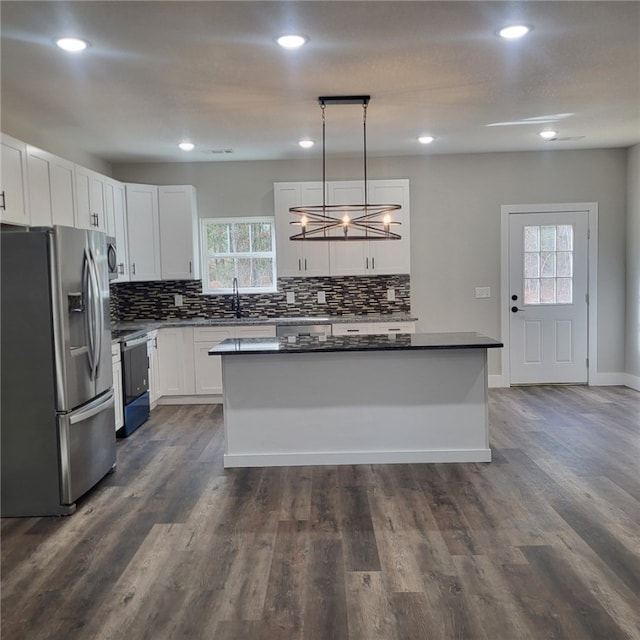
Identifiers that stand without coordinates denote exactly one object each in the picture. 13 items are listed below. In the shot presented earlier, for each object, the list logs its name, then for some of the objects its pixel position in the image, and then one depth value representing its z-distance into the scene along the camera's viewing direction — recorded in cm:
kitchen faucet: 641
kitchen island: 397
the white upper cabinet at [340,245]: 604
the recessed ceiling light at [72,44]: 290
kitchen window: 648
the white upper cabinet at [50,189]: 396
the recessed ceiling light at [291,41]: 291
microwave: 479
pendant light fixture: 388
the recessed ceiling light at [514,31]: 287
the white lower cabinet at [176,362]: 586
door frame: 634
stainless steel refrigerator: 317
